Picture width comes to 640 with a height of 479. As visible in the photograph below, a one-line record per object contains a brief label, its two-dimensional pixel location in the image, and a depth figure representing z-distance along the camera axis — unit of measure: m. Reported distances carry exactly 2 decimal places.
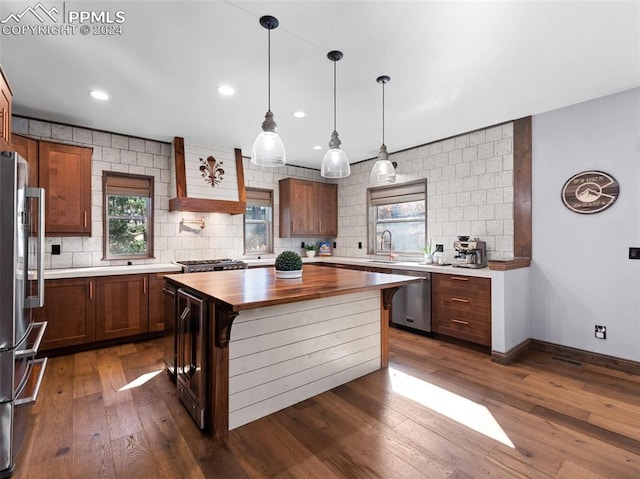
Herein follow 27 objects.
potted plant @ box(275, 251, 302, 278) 2.60
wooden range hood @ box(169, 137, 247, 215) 4.20
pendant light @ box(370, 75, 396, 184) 2.76
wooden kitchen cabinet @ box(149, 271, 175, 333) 3.81
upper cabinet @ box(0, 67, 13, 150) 2.21
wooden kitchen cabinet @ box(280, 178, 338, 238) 5.39
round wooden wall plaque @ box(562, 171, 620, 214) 2.97
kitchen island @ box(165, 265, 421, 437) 1.95
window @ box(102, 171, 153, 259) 4.04
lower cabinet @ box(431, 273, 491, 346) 3.32
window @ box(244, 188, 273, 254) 5.30
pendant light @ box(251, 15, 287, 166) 2.16
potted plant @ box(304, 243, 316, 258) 5.74
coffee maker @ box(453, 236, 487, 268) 3.68
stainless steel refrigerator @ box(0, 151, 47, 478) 1.62
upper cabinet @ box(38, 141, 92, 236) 3.36
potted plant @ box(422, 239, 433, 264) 4.37
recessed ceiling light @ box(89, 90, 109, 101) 2.89
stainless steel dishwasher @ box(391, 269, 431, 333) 3.88
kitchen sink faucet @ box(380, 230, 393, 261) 4.98
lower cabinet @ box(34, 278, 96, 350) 3.21
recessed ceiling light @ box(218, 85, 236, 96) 2.80
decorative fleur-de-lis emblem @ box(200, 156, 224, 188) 4.43
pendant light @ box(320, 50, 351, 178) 2.54
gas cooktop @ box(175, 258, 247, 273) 3.96
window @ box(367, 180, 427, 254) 4.73
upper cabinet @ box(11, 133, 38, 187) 3.08
